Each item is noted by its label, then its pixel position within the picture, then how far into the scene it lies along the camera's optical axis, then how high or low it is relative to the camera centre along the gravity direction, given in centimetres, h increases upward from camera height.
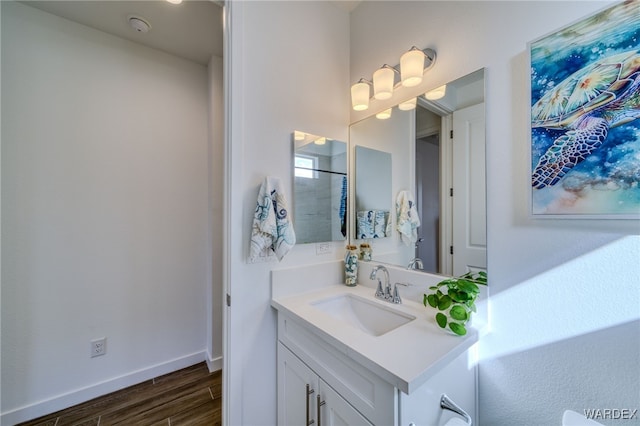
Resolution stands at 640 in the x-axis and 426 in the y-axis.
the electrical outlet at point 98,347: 170 -96
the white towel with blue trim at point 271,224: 121 -5
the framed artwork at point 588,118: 72 +33
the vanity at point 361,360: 74 -55
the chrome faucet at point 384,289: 128 -41
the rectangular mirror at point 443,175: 106 +21
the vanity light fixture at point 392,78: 120 +77
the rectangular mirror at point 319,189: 143 +17
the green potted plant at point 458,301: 89 -35
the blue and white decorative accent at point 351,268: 153 -34
